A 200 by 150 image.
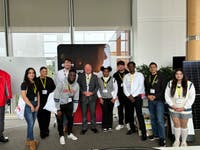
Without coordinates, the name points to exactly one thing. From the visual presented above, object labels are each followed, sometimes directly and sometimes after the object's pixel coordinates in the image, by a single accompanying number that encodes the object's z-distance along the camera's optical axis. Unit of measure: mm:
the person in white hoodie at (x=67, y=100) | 3217
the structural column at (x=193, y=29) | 2804
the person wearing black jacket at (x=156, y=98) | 2996
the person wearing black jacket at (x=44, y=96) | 3367
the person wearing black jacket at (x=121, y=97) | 3609
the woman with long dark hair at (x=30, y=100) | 2969
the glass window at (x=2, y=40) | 4788
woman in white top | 2717
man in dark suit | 3589
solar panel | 2809
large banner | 3916
